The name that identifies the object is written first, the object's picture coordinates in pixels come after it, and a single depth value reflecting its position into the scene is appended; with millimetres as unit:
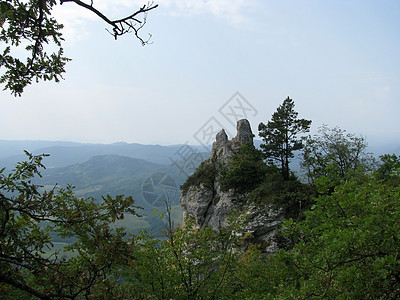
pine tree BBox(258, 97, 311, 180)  26731
